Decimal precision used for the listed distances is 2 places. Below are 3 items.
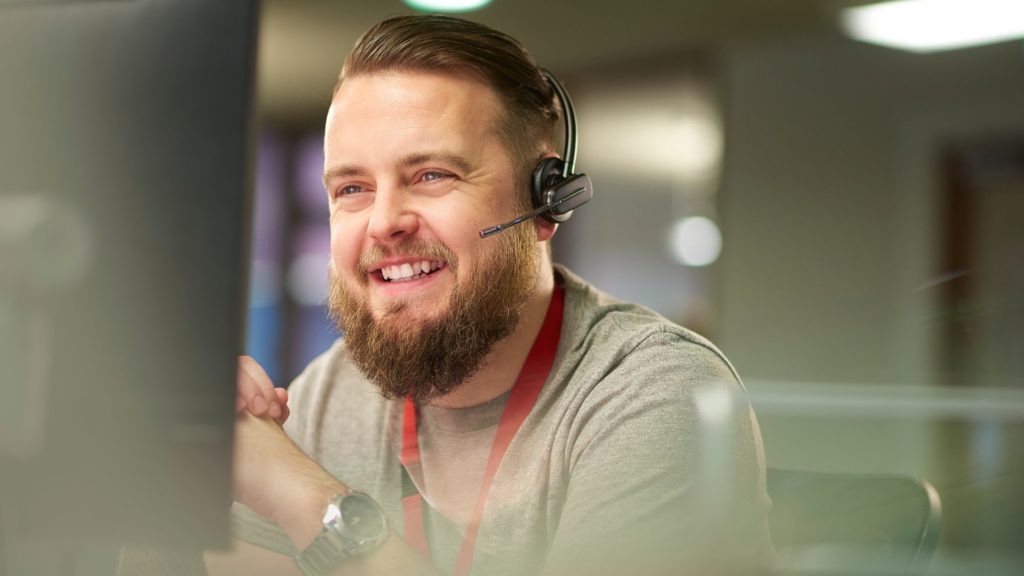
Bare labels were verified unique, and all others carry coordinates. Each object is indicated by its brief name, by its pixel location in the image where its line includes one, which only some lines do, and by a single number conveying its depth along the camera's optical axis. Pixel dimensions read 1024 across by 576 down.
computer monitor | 1.31
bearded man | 1.44
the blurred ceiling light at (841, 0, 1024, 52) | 2.70
